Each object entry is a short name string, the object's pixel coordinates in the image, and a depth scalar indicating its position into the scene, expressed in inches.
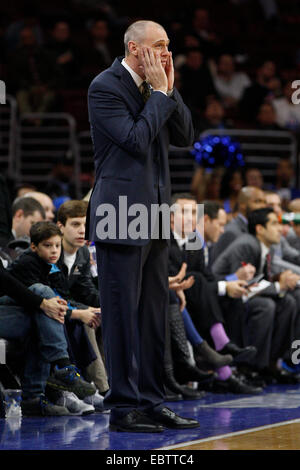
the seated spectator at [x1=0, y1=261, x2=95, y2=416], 365.7
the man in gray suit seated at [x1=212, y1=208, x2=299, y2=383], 492.7
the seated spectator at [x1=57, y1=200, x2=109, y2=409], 408.2
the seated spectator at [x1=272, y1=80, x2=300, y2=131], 887.1
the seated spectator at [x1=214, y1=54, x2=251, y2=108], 932.6
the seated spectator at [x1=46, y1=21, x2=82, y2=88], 901.2
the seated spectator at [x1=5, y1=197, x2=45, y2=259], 446.3
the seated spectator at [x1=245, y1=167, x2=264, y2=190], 722.2
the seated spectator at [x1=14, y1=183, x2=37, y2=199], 569.7
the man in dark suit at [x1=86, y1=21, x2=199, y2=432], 307.0
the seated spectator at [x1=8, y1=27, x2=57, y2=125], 845.8
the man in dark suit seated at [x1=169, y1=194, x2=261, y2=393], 458.9
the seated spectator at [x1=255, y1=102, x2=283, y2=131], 865.5
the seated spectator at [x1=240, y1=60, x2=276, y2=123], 905.5
